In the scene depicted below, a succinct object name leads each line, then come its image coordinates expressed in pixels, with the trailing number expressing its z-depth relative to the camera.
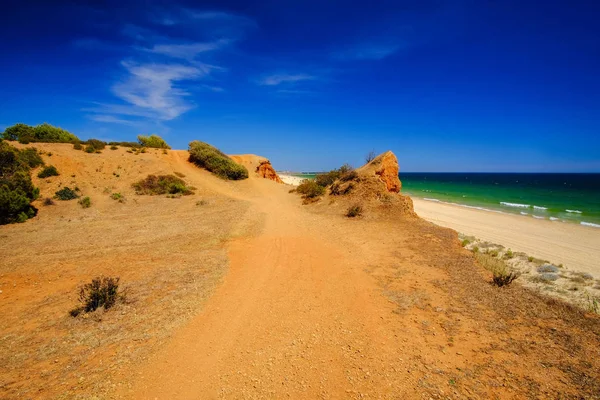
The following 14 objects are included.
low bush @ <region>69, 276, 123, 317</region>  6.03
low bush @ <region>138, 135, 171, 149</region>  36.09
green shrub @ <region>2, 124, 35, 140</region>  28.53
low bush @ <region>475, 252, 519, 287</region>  7.44
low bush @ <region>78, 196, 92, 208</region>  16.78
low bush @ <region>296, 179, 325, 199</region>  21.02
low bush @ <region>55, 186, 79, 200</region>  17.59
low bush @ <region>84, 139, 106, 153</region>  25.94
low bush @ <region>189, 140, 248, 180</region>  28.92
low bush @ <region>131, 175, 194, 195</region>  21.25
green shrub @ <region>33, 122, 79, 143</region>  29.75
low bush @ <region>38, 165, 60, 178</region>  19.52
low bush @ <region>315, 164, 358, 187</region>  22.54
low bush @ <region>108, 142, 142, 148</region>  31.39
